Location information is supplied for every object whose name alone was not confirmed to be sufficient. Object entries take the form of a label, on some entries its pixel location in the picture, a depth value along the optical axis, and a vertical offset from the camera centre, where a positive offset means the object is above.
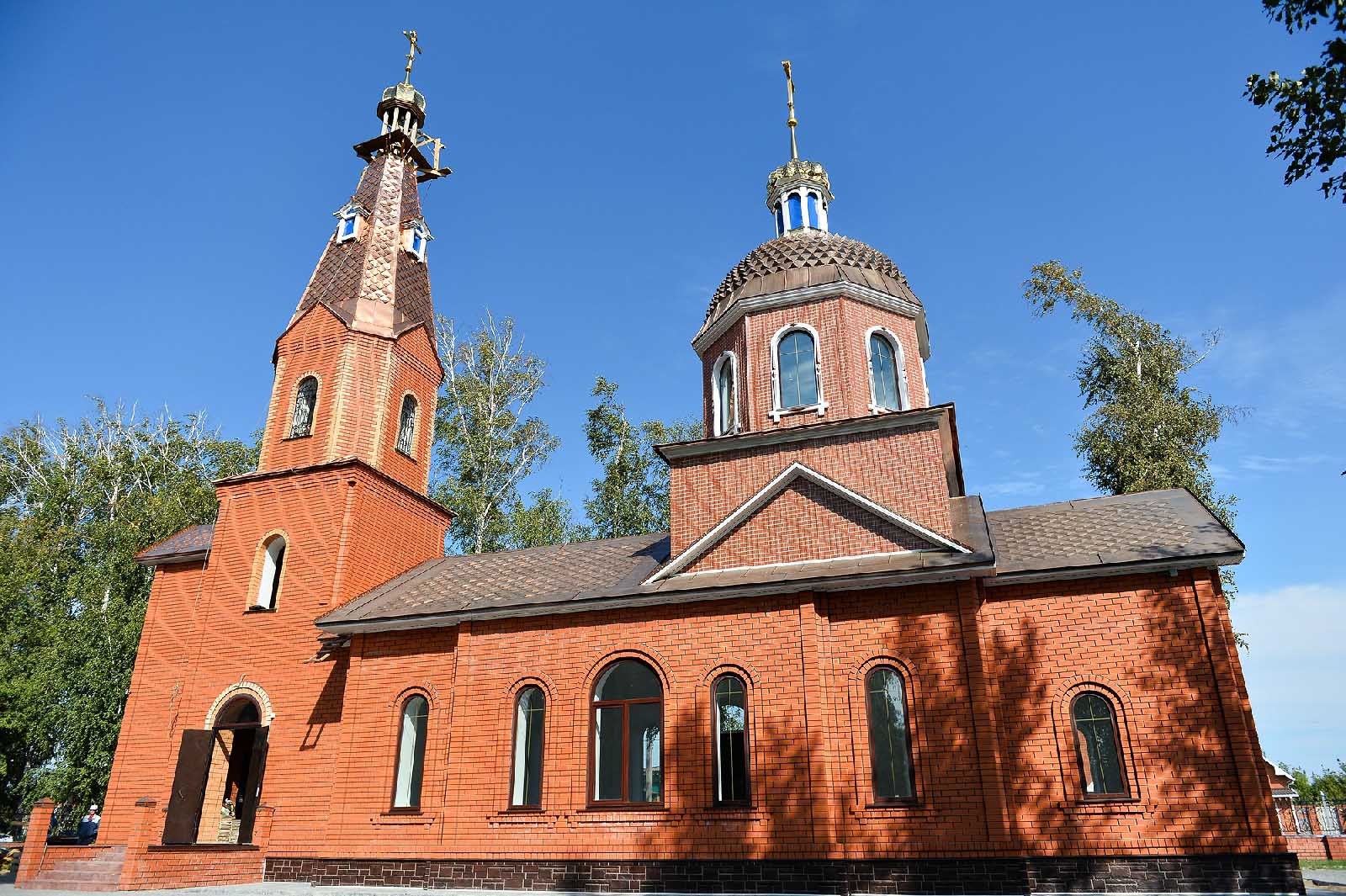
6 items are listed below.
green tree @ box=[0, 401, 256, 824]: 20.69 +6.45
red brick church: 10.66 +2.02
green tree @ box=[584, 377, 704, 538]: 28.20 +10.52
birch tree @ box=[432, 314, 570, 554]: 27.12 +11.05
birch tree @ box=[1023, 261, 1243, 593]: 20.97 +9.40
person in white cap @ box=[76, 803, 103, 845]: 16.53 -0.17
